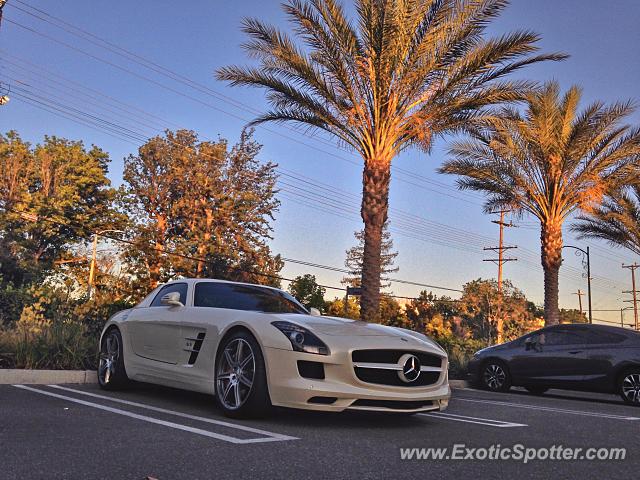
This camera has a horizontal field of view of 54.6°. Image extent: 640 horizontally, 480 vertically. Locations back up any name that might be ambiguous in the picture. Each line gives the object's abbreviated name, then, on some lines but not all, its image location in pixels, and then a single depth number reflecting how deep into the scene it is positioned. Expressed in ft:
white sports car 17.30
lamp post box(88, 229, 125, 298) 127.03
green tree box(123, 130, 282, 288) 118.52
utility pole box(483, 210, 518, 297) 167.45
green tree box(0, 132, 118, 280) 136.26
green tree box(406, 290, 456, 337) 133.19
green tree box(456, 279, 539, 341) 162.61
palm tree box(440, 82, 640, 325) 64.69
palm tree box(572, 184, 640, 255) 85.92
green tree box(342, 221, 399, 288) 306.35
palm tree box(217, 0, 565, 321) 47.11
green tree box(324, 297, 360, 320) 90.18
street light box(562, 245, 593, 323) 135.54
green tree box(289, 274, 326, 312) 84.89
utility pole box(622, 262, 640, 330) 233.96
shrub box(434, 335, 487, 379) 47.34
